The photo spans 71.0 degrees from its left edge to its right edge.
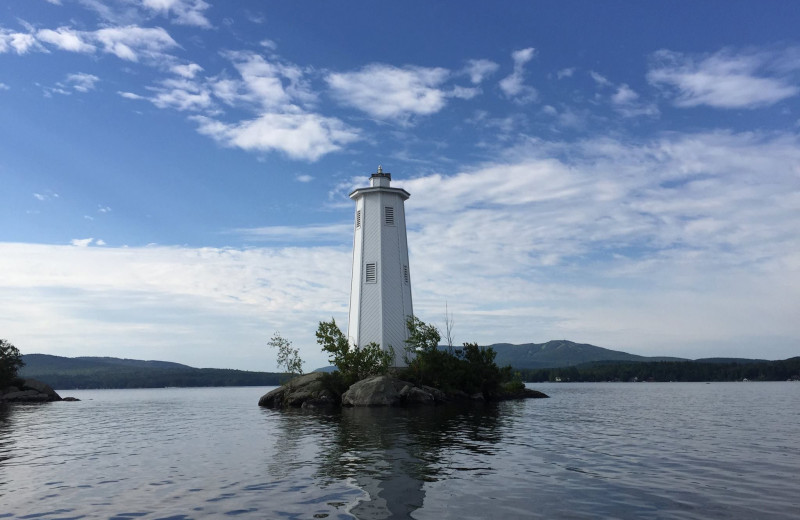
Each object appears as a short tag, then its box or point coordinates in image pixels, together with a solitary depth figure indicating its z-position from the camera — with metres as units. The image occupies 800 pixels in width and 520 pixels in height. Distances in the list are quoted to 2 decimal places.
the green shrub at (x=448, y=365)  54.19
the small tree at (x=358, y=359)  51.84
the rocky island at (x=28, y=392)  76.19
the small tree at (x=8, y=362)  74.56
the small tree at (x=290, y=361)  64.06
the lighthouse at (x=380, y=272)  52.72
